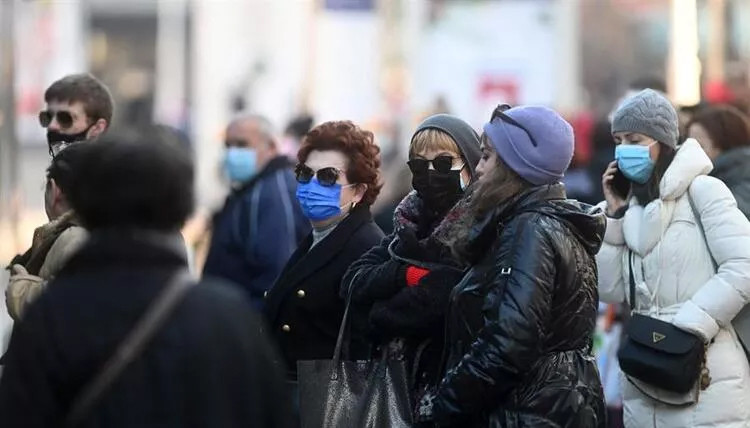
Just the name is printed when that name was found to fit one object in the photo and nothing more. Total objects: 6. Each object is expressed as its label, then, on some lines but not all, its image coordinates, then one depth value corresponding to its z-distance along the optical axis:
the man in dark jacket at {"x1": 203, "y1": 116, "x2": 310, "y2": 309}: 18.37
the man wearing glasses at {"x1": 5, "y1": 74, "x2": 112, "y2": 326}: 11.58
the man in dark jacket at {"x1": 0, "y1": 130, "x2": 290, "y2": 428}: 7.61
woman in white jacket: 13.22
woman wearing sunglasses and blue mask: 13.29
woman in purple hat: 10.48
